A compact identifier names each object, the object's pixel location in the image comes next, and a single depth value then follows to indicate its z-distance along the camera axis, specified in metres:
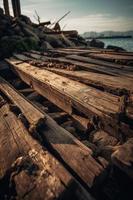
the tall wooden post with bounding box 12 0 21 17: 12.92
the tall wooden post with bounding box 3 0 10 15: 13.43
